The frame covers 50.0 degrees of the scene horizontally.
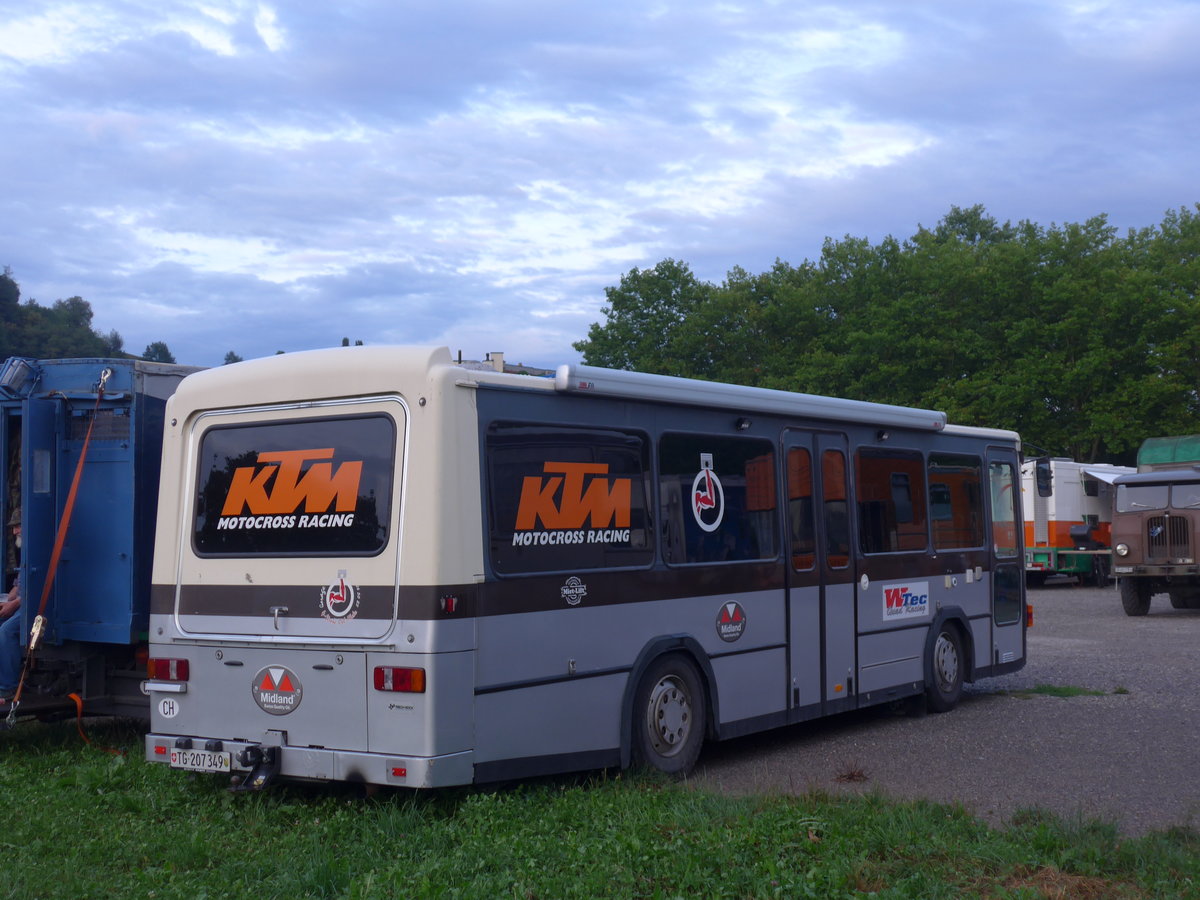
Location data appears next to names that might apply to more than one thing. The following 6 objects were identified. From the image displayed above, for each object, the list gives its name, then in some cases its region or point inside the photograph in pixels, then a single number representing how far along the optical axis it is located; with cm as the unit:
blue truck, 920
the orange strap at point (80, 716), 930
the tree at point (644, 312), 4825
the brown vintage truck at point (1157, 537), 2386
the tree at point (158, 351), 7962
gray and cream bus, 699
